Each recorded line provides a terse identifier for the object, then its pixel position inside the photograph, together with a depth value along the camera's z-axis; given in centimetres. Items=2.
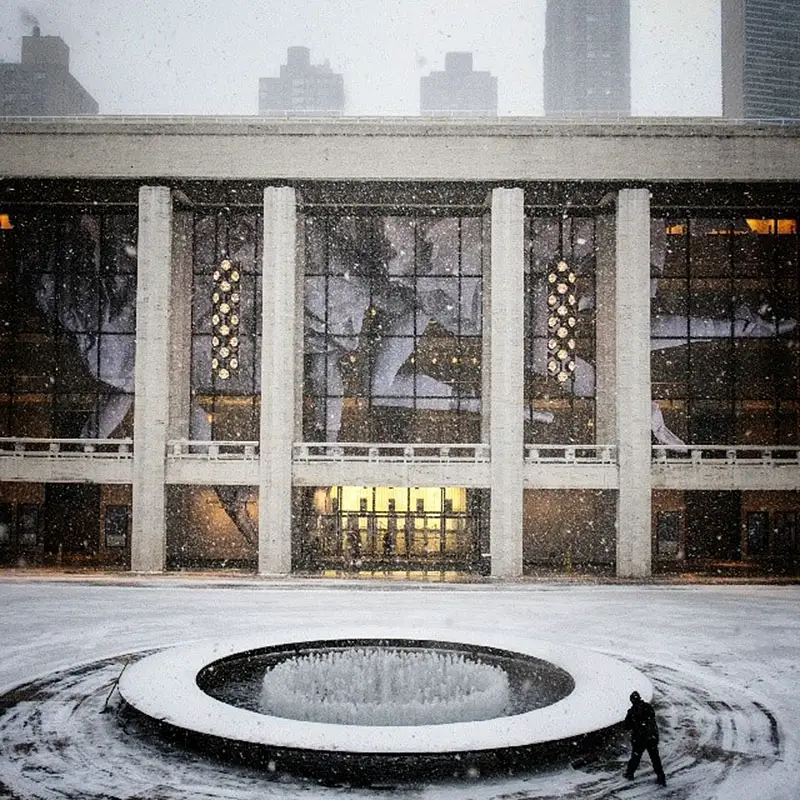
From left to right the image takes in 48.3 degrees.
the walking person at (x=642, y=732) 1205
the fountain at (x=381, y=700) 1247
